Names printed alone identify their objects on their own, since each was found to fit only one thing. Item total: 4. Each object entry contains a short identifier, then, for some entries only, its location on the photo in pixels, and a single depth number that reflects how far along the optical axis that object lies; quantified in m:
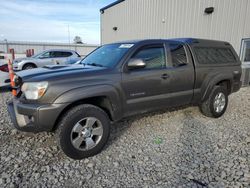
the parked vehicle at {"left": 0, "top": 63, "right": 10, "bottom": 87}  6.32
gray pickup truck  2.96
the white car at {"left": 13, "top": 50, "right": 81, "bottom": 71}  12.90
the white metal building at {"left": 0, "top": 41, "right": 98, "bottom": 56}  26.55
